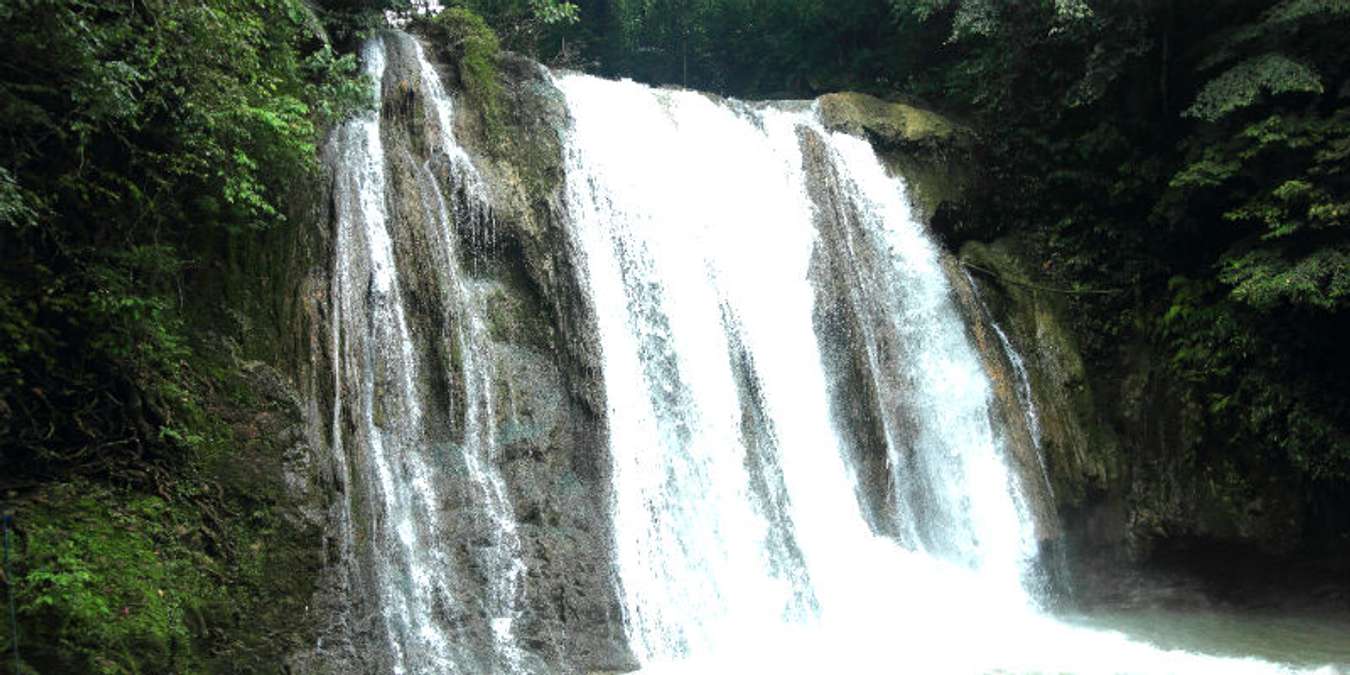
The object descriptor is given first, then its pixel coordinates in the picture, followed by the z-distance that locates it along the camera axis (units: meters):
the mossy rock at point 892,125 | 14.83
